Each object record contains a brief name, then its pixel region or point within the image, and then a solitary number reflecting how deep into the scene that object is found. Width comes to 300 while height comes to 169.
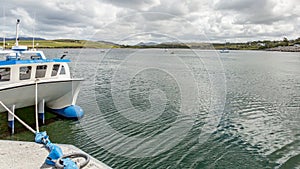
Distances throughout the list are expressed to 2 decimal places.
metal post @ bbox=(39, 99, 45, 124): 13.85
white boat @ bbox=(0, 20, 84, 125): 11.98
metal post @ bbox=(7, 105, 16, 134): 12.36
